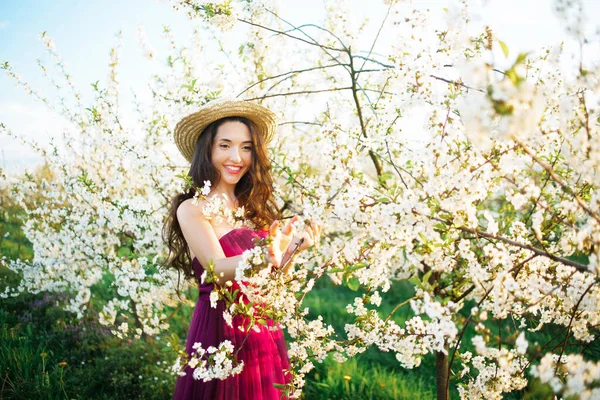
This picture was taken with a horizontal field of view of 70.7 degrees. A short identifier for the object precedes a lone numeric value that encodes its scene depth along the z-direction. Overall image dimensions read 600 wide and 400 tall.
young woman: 2.18
